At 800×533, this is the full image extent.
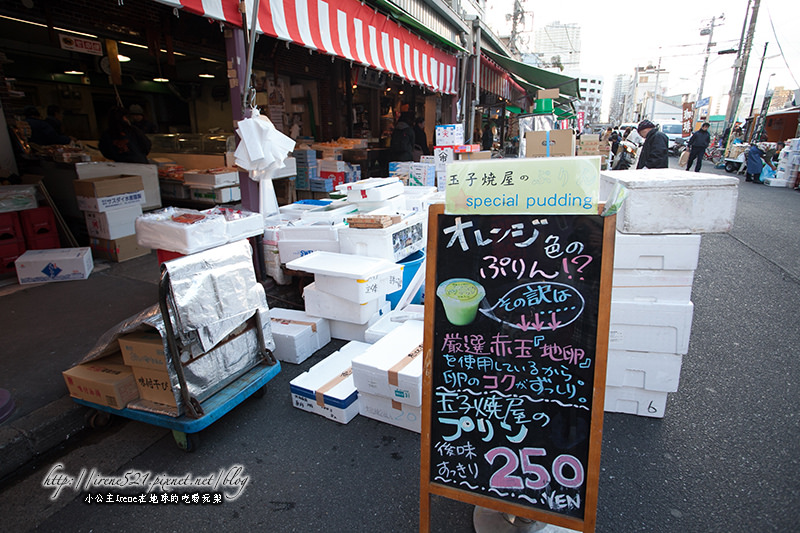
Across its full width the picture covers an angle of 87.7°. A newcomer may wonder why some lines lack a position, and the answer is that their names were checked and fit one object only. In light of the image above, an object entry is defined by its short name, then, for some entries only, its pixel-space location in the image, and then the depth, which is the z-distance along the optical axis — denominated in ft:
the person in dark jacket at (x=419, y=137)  37.59
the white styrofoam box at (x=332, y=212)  17.10
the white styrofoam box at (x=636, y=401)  9.88
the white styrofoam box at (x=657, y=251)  8.83
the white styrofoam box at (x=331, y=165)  27.76
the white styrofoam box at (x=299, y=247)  15.71
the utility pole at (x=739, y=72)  74.37
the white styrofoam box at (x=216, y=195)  23.89
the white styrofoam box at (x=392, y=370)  9.08
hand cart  8.45
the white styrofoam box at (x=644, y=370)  9.48
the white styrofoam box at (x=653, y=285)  9.14
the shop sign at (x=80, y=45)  22.00
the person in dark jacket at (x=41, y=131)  24.23
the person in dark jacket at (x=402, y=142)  31.35
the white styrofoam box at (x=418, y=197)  19.49
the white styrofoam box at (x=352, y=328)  13.61
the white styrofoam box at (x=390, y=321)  12.38
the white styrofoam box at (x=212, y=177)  23.71
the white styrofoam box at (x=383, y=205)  17.30
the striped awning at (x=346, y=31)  15.57
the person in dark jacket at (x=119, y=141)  24.31
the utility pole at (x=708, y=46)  129.10
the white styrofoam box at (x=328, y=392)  9.96
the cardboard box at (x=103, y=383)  9.12
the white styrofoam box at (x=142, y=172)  20.98
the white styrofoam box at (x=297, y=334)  12.78
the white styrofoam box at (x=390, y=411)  9.57
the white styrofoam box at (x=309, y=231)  15.65
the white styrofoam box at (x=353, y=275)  12.55
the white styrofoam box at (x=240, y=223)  12.22
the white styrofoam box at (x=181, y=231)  10.64
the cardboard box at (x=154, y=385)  8.82
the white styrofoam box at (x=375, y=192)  16.94
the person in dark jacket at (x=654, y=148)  25.84
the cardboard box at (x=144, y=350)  8.67
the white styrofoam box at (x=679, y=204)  8.14
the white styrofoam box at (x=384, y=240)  14.51
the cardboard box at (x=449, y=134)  28.17
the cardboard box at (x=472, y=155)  28.60
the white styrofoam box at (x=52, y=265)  16.98
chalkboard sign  5.77
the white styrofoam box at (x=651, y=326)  9.16
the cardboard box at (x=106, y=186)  18.71
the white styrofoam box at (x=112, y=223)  19.24
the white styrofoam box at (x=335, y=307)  13.11
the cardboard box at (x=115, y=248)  19.62
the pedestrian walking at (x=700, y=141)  48.98
